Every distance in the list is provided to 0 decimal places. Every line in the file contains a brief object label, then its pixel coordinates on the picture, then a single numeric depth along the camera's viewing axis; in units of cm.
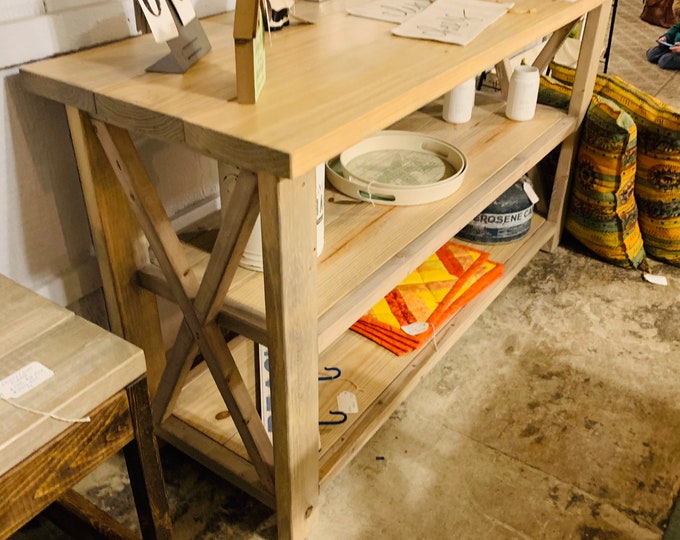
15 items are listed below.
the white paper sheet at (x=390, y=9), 145
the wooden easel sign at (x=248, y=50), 93
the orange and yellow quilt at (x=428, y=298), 169
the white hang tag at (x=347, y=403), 152
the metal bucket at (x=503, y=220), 206
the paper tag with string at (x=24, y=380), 81
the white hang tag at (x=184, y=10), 104
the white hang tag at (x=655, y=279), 221
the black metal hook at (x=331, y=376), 161
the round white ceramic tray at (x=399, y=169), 150
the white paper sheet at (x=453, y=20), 132
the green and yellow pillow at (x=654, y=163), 210
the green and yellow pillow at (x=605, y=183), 205
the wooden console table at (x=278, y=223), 97
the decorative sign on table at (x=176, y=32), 100
